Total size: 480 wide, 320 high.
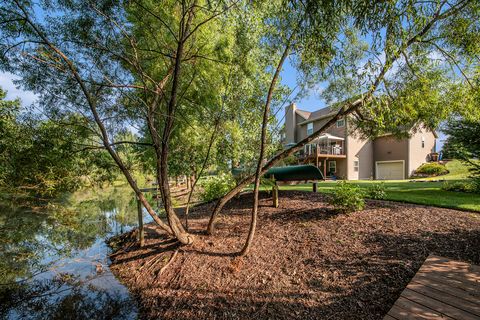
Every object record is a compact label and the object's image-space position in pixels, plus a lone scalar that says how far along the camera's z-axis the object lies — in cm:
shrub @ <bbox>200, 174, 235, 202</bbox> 968
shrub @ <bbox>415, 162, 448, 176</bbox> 1777
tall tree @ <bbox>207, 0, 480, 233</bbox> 286
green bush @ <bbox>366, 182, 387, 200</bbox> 664
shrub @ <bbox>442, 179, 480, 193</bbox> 771
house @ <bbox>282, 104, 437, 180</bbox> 1920
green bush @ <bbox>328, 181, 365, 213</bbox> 536
